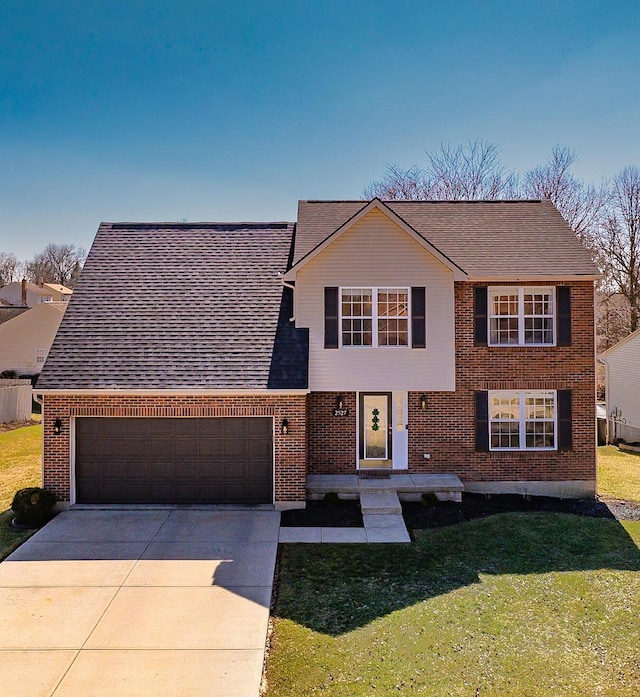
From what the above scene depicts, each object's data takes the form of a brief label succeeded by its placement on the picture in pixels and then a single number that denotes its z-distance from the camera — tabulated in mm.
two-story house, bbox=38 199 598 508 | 11555
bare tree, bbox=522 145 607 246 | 31359
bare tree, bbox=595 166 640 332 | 33344
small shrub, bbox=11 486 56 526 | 10539
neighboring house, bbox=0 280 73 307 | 55062
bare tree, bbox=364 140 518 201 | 31516
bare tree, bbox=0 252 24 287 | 75562
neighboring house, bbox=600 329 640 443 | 23484
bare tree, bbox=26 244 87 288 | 75938
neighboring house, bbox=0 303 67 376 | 34500
